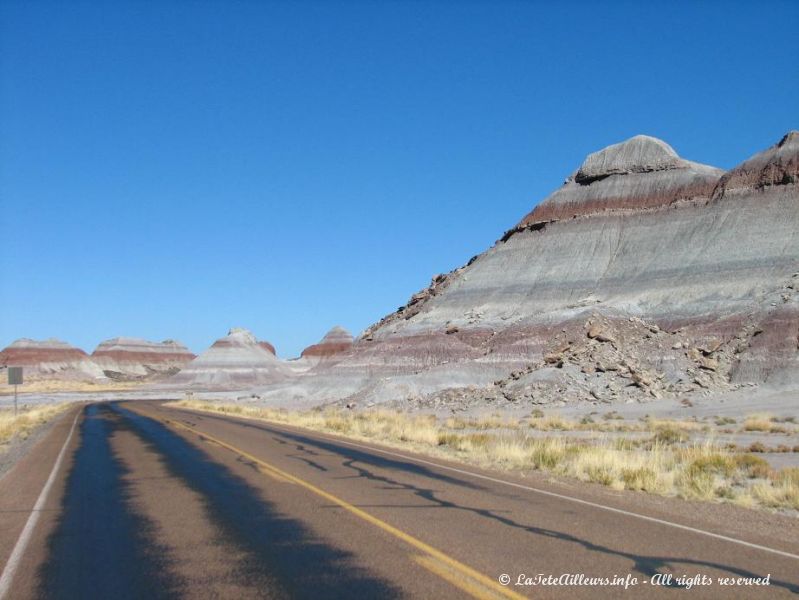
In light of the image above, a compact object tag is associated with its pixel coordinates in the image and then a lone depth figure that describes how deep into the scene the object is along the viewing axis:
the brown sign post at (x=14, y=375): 39.56
